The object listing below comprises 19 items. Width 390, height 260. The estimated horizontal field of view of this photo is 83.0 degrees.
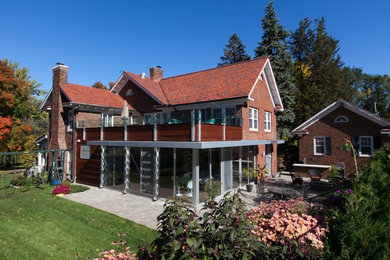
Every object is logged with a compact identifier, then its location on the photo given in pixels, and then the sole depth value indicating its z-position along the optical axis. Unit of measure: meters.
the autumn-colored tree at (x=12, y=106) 21.56
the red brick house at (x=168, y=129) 12.18
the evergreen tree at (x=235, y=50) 37.28
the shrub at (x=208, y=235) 3.41
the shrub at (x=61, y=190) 13.92
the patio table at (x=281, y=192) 10.98
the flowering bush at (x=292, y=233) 4.06
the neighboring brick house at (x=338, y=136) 18.89
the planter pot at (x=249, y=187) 15.05
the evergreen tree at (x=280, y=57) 26.61
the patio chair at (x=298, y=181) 15.92
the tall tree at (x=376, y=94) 46.11
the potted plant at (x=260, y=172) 17.33
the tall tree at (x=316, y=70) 29.41
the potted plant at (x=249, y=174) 15.10
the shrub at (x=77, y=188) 14.87
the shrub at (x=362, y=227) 3.38
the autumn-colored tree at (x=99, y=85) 50.81
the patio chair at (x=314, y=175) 17.25
